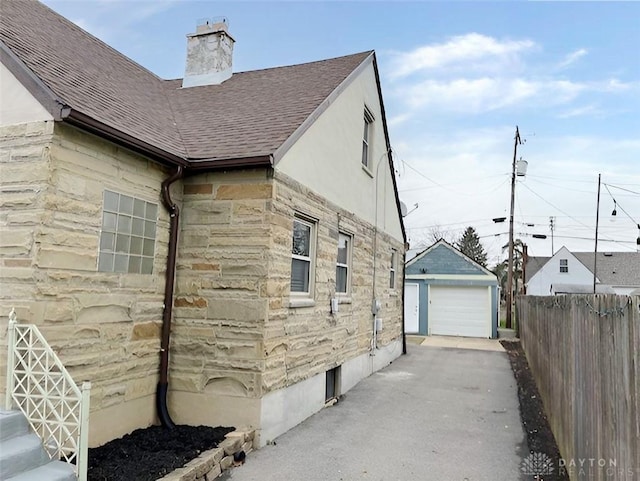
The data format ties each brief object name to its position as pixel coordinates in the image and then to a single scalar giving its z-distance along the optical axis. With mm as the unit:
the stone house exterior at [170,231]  4406
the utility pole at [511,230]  22422
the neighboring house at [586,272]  40688
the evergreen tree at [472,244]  50594
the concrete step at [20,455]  3432
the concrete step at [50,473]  3477
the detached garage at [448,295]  20578
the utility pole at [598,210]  30969
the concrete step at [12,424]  3746
